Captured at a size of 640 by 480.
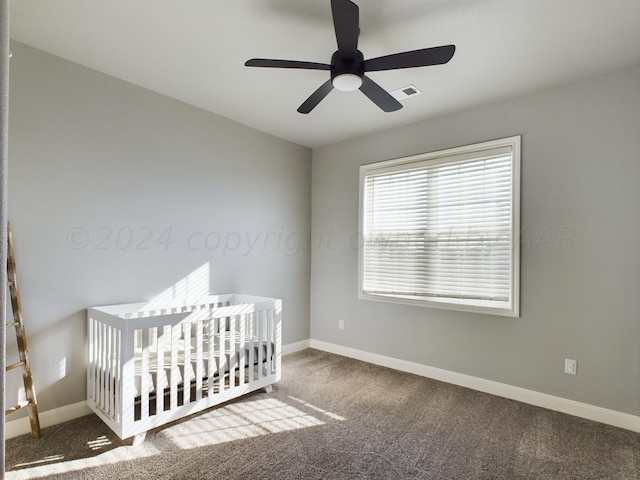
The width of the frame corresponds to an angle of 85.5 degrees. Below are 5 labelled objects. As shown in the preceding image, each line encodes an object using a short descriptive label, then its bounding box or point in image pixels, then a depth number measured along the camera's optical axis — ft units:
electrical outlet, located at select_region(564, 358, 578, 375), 8.41
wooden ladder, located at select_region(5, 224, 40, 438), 6.75
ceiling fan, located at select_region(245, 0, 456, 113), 5.16
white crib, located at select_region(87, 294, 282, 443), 6.80
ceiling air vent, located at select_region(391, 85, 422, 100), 8.98
